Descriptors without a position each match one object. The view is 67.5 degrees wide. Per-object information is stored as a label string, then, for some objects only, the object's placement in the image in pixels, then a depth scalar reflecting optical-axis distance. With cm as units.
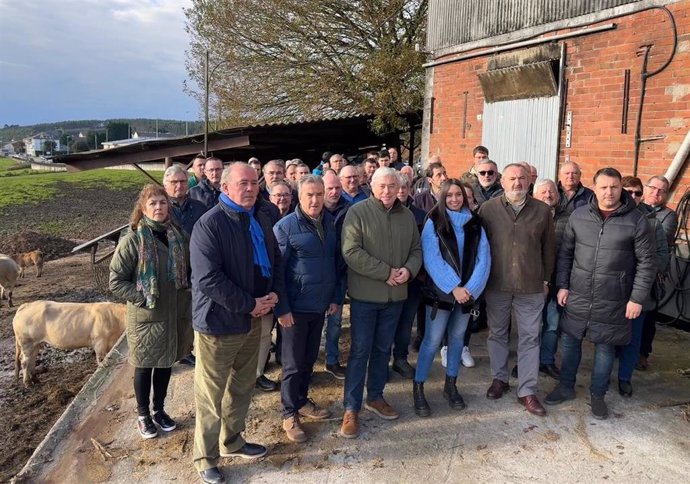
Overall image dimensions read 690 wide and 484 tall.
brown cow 1083
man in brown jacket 391
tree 1278
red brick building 620
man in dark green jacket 358
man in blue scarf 302
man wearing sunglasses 507
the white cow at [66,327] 567
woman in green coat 349
